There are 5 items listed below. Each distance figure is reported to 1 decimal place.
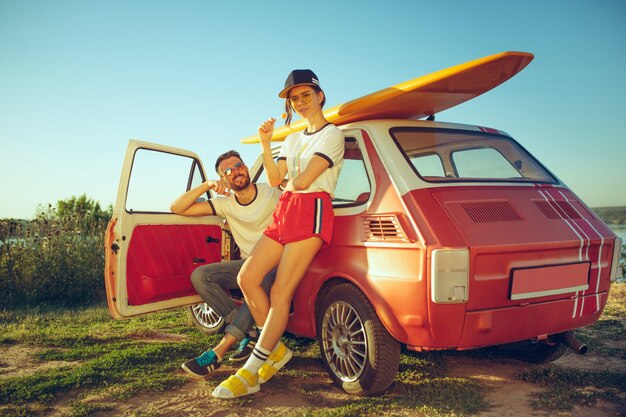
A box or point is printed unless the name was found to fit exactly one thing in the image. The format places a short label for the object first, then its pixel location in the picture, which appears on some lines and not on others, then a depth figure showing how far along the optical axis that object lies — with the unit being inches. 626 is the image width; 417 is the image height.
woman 136.9
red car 114.7
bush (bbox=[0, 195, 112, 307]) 302.4
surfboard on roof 137.3
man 172.4
